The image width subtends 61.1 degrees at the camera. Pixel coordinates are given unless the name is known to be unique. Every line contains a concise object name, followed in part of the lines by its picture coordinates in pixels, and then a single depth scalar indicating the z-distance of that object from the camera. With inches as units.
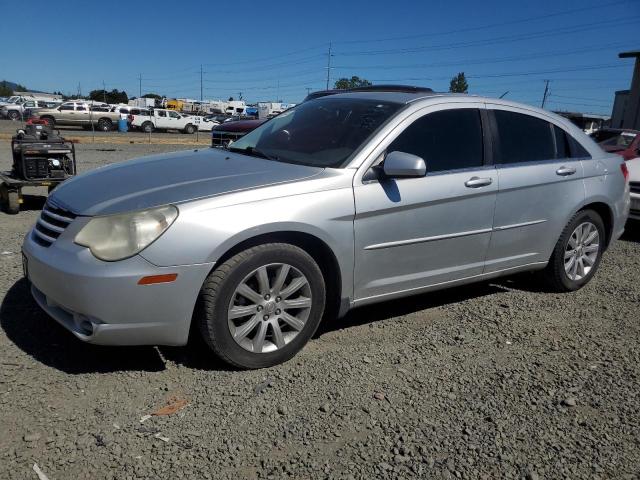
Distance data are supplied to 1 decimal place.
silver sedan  111.7
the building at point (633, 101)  1110.4
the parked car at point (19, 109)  1538.5
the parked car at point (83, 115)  1387.8
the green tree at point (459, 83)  3174.0
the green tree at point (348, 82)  3720.2
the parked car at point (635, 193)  290.2
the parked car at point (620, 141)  406.5
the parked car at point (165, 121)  1439.5
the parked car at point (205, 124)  1585.1
